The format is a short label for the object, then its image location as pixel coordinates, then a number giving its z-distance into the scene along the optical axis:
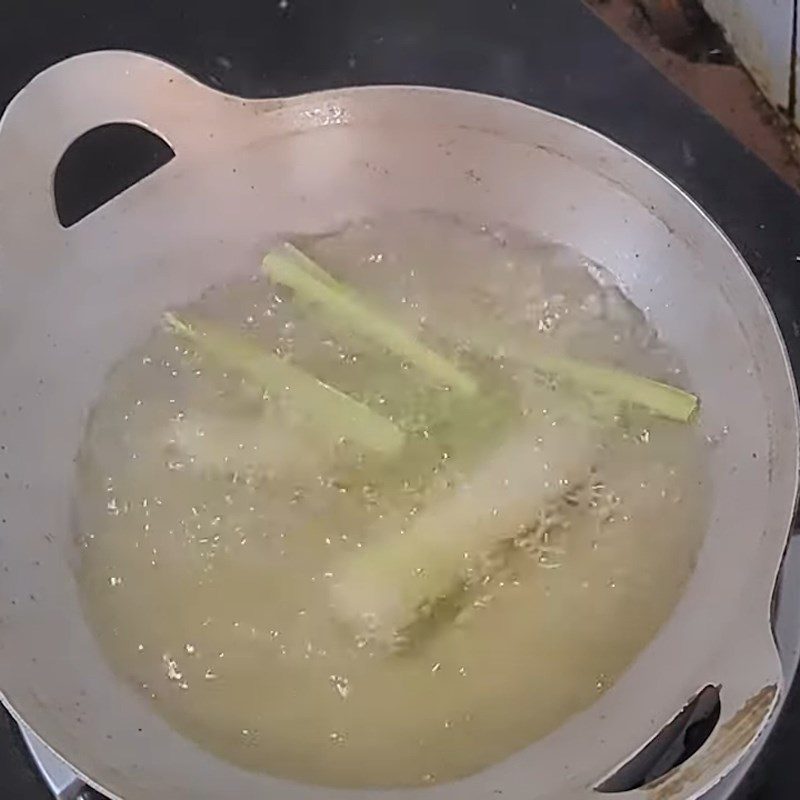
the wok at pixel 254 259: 0.62
